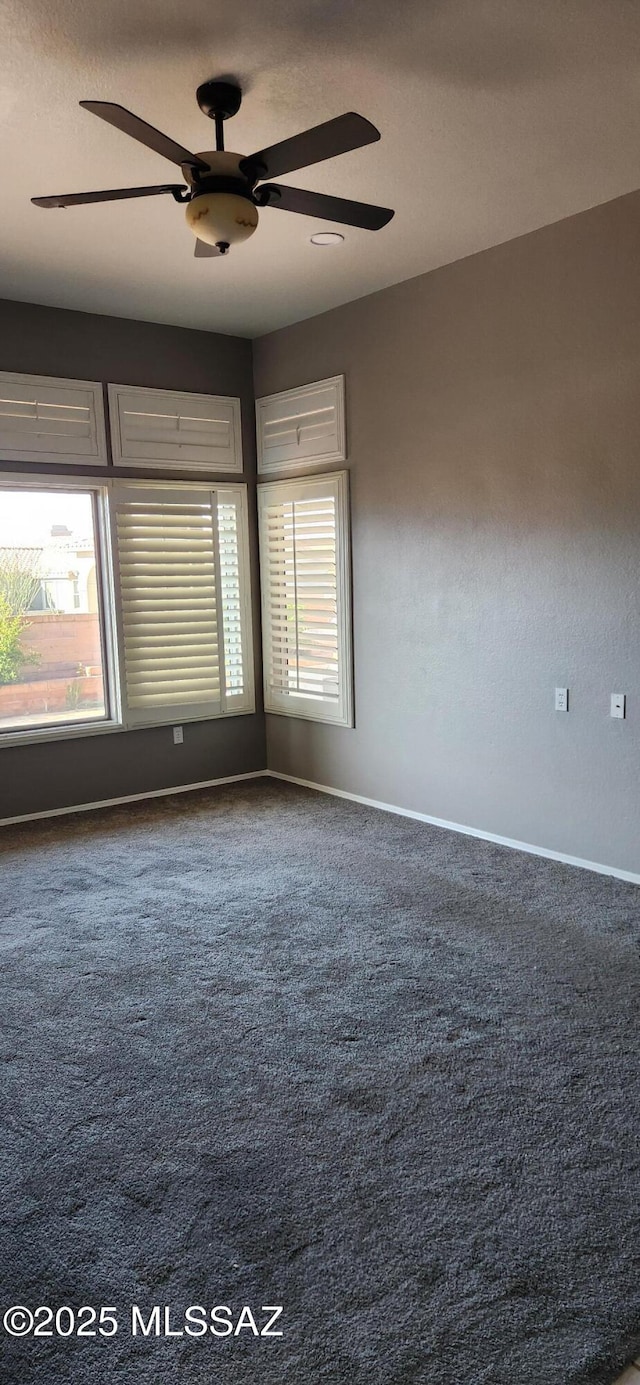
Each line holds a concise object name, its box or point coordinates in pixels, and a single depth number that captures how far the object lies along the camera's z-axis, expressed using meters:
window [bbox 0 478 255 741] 5.11
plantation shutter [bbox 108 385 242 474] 5.27
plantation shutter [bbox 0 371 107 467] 4.85
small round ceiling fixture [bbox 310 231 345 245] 3.92
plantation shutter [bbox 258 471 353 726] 5.28
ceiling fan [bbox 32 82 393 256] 2.36
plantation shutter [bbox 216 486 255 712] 5.75
